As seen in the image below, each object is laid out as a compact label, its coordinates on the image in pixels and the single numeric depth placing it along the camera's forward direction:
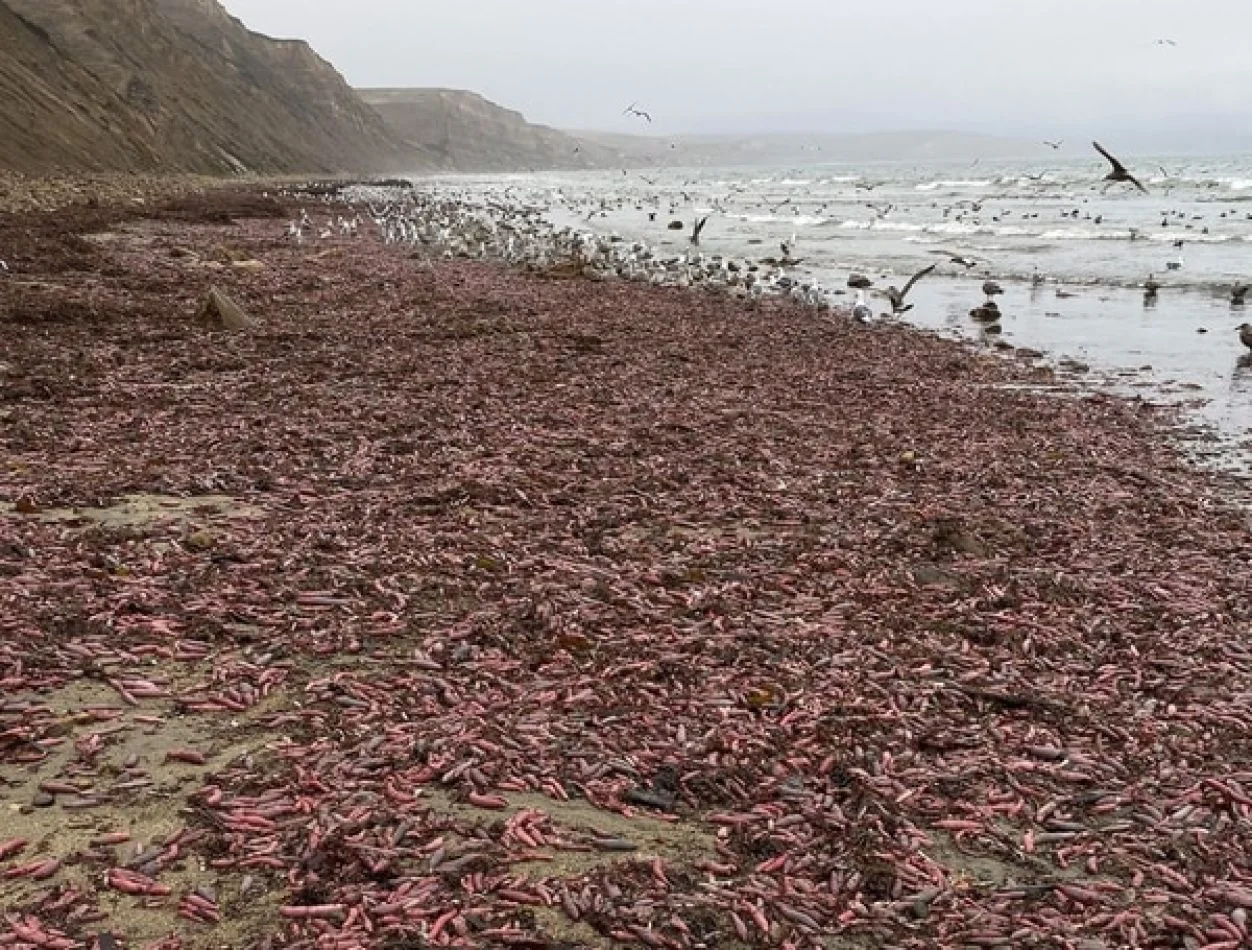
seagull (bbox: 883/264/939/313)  28.08
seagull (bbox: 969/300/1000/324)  26.81
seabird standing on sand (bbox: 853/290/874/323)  25.75
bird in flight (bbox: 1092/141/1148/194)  23.91
